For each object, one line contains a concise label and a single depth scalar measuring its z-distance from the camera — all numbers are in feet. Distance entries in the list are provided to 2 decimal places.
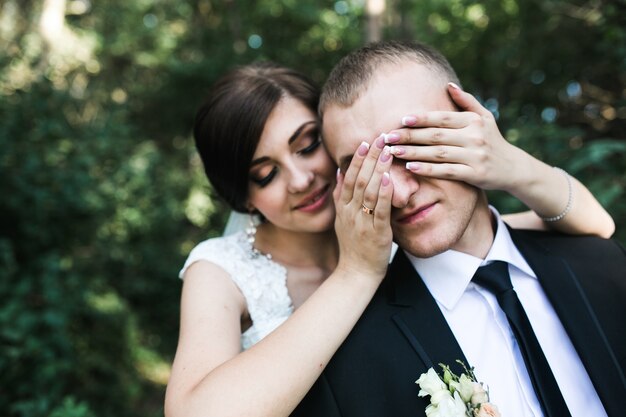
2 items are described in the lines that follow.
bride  2.24
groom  2.38
